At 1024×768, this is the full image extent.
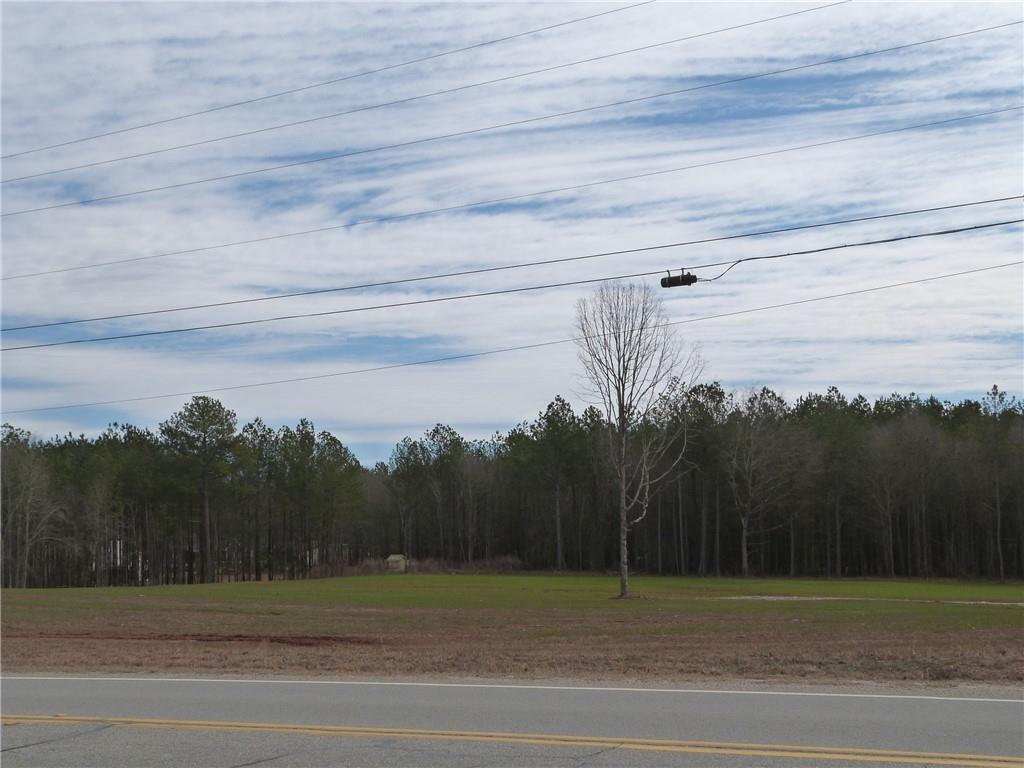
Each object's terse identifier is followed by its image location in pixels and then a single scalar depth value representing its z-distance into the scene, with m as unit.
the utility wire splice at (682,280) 19.98
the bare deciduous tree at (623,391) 47.28
